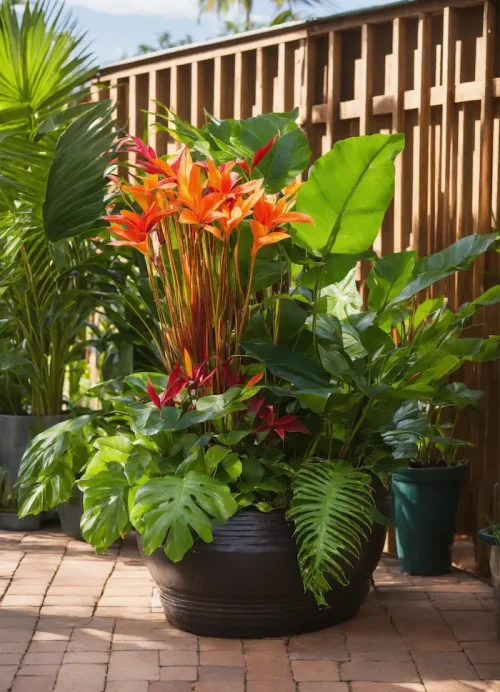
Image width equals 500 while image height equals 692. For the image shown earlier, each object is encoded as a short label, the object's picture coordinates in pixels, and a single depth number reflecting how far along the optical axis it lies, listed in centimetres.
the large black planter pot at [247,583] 354
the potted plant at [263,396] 346
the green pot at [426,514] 427
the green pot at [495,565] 360
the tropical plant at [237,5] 2833
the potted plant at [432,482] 416
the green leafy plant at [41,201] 438
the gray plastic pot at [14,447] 506
